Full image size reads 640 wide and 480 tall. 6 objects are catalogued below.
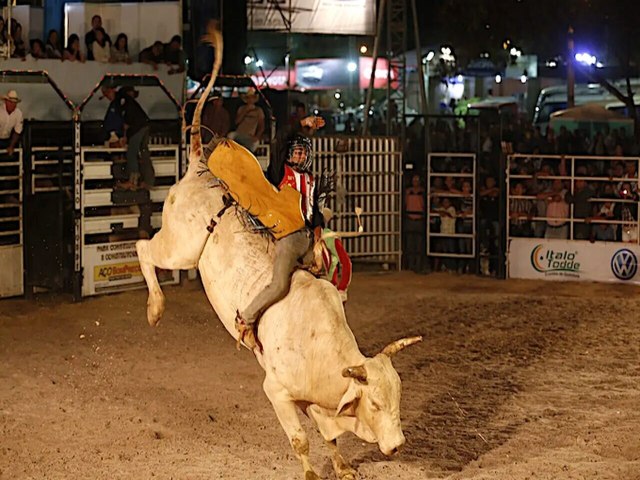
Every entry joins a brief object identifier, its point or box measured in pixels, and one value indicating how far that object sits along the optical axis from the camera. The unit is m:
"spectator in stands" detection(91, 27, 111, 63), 17.34
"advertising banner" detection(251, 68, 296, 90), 29.21
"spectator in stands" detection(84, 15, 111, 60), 17.39
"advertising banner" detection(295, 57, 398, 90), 30.12
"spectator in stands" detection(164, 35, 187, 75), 18.02
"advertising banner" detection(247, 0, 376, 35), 21.19
